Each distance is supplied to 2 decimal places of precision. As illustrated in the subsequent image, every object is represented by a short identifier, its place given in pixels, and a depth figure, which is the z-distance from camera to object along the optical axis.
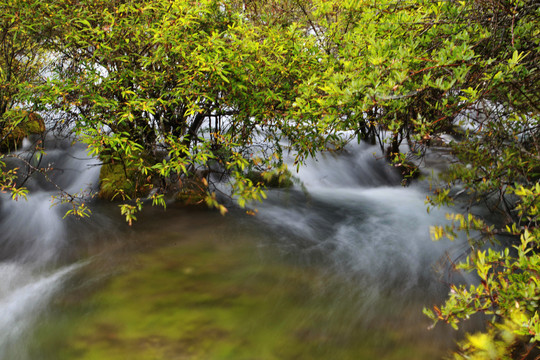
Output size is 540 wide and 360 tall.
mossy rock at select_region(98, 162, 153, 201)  5.68
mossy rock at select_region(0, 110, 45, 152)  6.60
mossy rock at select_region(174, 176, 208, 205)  5.34
